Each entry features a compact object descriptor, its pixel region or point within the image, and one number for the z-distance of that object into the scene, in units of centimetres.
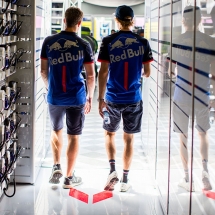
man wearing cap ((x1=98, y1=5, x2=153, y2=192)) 379
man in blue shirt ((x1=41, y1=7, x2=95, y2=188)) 381
